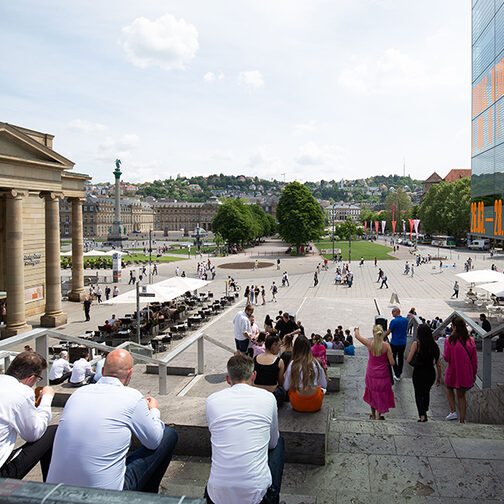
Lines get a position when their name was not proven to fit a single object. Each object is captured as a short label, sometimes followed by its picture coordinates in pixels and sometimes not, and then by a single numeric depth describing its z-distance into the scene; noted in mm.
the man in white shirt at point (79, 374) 8472
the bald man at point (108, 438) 2896
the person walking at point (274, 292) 32700
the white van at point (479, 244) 80581
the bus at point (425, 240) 99212
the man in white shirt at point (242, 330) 10992
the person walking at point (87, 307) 24931
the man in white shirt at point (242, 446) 3023
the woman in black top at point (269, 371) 5445
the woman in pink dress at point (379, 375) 6855
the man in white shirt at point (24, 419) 3365
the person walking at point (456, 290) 32188
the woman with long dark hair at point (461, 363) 7129
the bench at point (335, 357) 12344
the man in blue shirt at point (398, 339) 9773
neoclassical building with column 20062
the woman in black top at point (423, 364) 6797
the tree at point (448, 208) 85562
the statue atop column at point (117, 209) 92281
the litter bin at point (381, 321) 10458
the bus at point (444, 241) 85788
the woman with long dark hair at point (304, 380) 4906
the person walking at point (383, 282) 38000
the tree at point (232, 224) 87688
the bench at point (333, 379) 9086
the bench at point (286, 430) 4492
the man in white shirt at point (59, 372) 8930
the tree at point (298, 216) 73250
